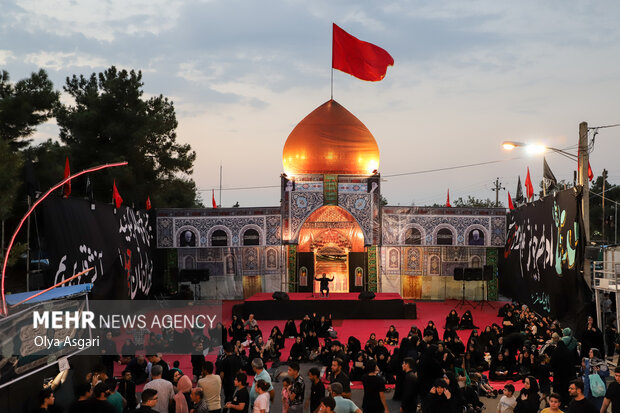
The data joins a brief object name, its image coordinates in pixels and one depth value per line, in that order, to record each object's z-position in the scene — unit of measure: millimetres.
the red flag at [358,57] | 22484
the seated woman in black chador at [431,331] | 11964
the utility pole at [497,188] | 44156
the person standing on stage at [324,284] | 21016
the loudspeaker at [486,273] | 22359
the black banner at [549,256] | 14570
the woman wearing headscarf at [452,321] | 16873
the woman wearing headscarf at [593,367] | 9188
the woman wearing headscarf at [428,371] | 9188
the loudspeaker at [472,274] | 22234
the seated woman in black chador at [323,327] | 16984
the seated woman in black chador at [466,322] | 18328
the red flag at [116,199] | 18203
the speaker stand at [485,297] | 22866
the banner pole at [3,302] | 8344
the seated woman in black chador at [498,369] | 12828
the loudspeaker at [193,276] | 22281
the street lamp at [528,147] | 12219
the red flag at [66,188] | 13937
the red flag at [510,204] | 23025
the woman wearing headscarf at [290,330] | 16688
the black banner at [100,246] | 13422
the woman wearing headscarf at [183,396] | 7426
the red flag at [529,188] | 19975
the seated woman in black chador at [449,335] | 13461
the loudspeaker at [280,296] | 20156
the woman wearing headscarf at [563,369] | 9906
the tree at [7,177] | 14391
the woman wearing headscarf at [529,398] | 7550
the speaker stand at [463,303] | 22616
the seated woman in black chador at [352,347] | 13164
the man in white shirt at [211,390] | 7547
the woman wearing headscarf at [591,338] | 12492
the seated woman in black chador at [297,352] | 14773
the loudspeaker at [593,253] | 13414
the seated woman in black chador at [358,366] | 11812
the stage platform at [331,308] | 20109
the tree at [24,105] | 18344
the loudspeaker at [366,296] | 20281
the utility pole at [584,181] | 13531
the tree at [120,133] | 24156
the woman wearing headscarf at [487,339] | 14291
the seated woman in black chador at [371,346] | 12367
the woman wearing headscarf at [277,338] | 15191
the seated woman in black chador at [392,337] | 15867
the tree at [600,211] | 37250
